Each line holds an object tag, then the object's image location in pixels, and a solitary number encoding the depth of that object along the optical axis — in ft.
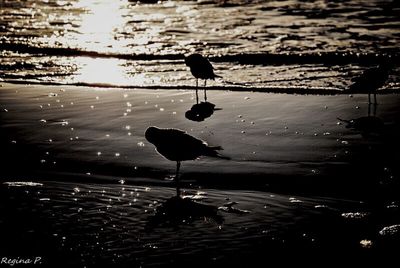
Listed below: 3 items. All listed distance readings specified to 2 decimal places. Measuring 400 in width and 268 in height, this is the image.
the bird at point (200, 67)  44.70
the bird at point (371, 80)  39.52
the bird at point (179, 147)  26.32
